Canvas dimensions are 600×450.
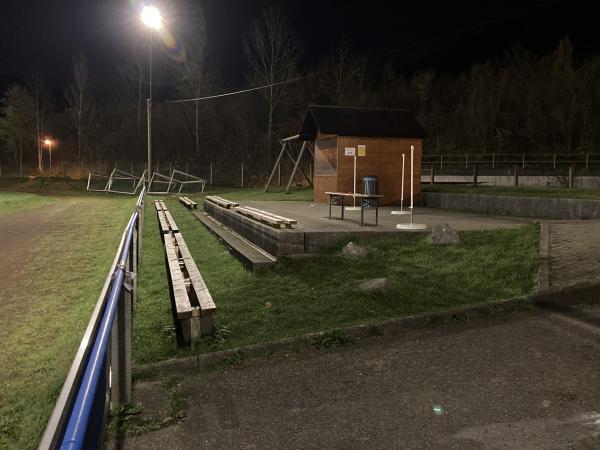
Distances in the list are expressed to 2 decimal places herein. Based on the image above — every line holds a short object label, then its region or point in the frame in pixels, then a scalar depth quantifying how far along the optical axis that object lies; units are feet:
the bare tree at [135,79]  179.75
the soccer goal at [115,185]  115.77
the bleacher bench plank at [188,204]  65.87
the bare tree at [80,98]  187.73
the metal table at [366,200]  32.61
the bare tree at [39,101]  200.54
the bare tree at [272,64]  131.75
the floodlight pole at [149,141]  79.00
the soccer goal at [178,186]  120.98
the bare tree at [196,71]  153.26
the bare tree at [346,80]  140.15
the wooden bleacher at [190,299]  16.29
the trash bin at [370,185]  54.65
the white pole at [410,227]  31.32
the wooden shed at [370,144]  57.82
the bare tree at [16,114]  200.07
